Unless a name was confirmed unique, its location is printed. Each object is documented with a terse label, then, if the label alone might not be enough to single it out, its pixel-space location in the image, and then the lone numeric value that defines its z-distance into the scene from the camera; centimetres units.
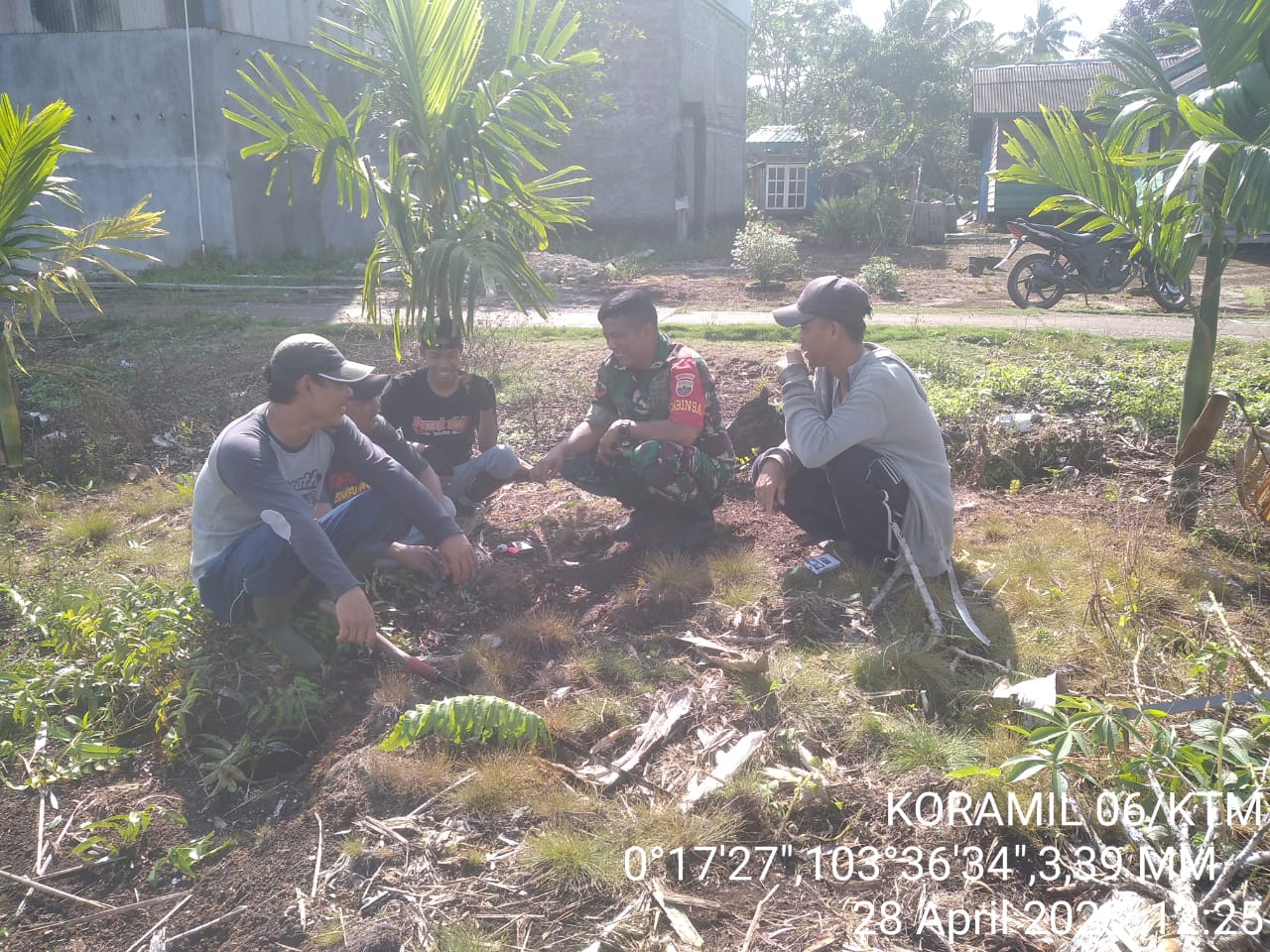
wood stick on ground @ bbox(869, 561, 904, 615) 359
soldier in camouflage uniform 416
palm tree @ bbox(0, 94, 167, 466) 486
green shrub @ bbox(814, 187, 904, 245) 1912
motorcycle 1084
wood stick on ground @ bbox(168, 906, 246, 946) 224
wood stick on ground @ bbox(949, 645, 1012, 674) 308
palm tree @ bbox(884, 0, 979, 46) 3762
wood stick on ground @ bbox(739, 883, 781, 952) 210
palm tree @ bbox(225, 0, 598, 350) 404
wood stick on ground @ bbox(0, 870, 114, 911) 239
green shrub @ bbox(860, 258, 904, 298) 1245
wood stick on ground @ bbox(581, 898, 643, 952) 210
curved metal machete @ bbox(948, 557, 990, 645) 319
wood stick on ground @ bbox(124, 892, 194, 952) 226
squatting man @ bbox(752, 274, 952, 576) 357
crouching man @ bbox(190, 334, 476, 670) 309
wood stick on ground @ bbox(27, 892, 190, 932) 233
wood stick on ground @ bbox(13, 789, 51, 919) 240
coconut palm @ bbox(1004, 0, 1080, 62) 4972
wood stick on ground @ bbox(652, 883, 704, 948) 210
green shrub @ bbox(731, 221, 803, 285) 1303
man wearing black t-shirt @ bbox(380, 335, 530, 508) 461
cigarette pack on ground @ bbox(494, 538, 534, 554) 438
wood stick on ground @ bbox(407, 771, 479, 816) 258
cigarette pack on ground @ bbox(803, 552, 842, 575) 392
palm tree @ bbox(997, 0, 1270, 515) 399
